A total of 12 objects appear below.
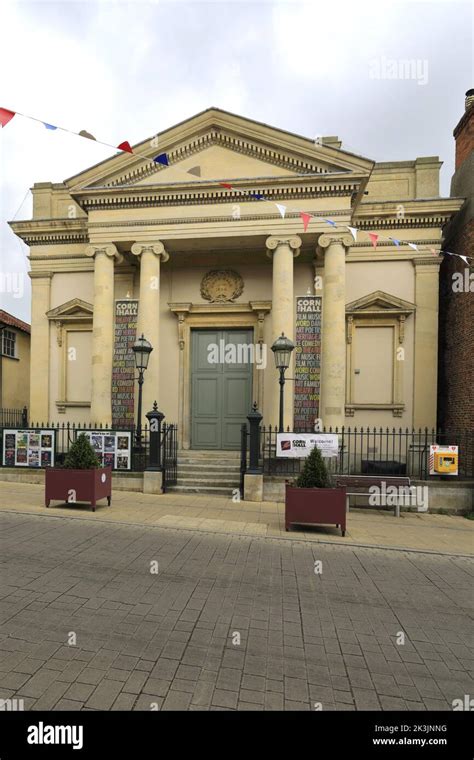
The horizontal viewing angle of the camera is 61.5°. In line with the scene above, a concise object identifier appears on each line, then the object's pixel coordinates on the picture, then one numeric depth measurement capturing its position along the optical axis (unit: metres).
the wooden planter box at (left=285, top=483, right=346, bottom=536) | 6.81
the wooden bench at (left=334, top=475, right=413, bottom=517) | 9.11
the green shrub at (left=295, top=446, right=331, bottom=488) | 7.00
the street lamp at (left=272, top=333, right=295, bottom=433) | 9.92
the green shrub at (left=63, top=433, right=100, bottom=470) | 7.84
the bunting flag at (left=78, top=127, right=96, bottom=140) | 7.06
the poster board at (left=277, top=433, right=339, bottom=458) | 9.59
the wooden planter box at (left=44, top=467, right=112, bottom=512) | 7.74
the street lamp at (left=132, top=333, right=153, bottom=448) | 10.94
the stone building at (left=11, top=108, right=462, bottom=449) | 11.56
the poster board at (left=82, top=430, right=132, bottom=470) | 10.37
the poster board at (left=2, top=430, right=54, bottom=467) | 10.68
